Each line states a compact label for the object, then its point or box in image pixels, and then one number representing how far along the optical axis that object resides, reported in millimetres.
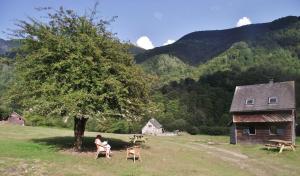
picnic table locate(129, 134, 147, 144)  26725
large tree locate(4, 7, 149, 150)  18659
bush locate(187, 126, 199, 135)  65771
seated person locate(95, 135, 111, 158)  18026
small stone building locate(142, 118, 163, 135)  73032
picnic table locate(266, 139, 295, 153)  27633
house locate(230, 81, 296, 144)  33660
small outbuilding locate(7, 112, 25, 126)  73618
